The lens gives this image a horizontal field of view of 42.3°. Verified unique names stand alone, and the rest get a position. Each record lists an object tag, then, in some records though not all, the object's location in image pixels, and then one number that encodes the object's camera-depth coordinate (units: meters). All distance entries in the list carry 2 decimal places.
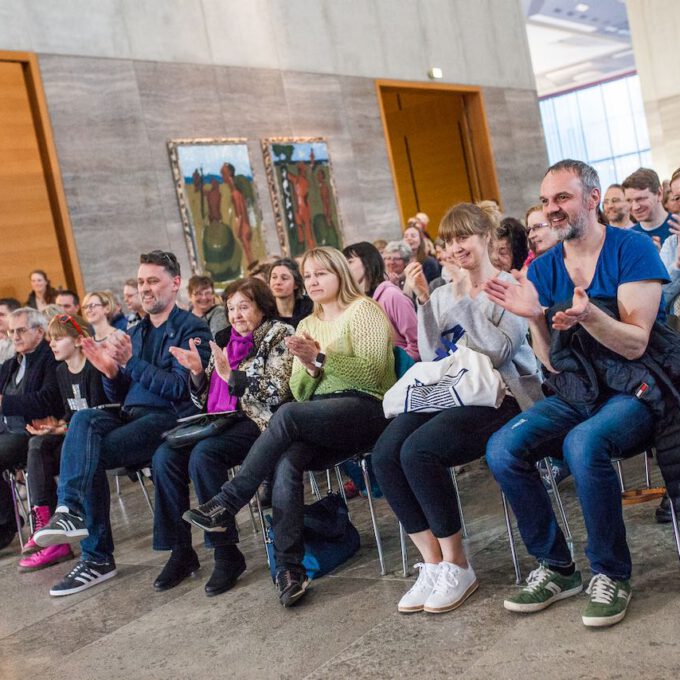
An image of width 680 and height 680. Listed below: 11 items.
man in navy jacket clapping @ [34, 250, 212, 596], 4.27
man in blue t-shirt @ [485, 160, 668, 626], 2.70
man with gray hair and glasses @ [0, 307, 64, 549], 5.27
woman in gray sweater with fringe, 3.12
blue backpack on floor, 3.74
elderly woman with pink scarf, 3.90
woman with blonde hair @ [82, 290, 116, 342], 7.05
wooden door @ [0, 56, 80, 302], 8.37
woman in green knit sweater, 3.51
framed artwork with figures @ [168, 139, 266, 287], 9.52
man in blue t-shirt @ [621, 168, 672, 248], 4.82
